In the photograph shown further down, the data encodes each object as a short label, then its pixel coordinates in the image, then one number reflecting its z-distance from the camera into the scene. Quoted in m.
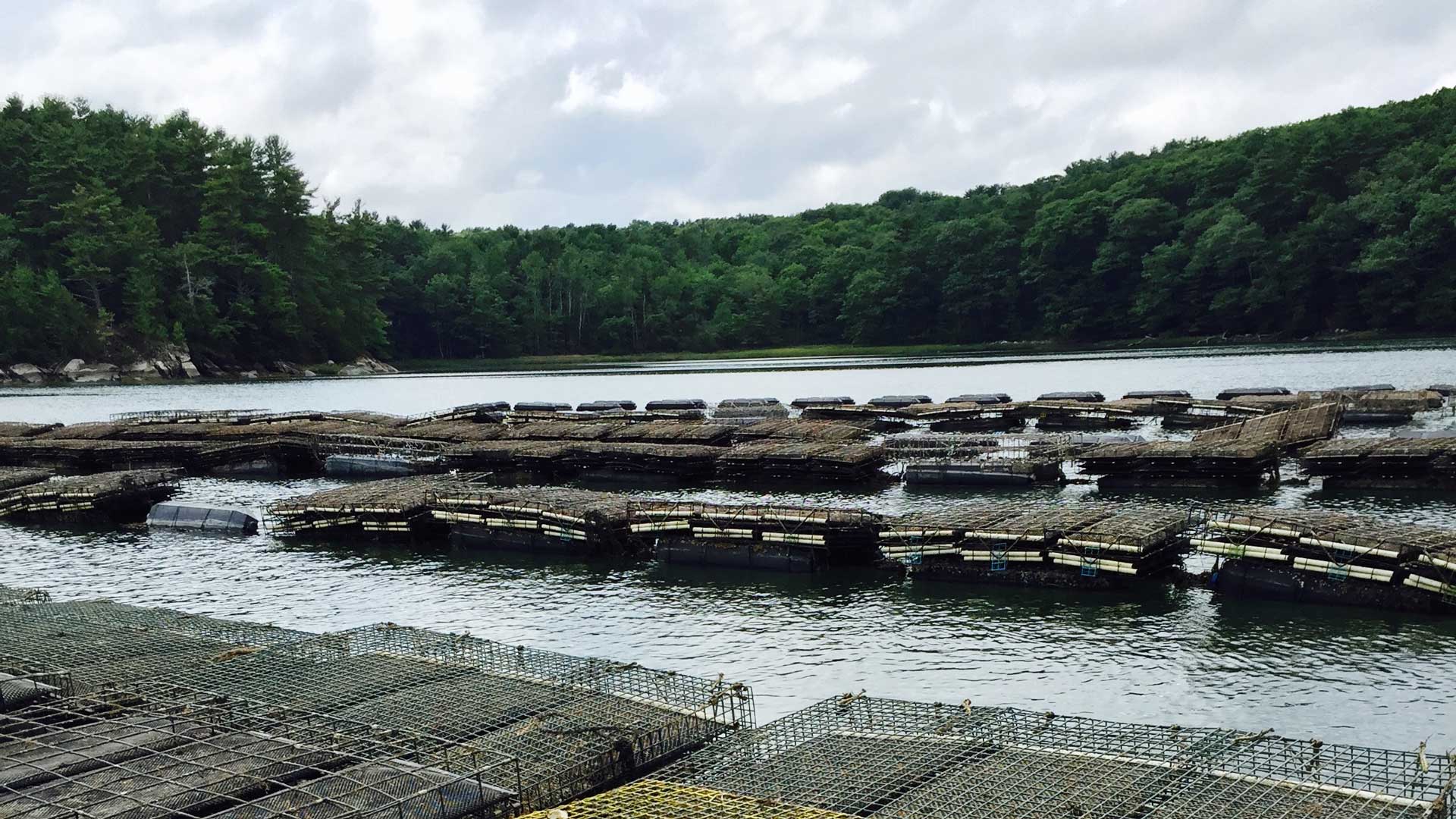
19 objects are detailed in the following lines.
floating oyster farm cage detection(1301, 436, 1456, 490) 60.25
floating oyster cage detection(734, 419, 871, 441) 85.44
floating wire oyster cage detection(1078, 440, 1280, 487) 64.06
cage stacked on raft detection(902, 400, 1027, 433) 98.50
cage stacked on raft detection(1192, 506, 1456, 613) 37.34
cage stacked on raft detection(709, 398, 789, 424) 109.44
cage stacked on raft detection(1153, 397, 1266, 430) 91.00
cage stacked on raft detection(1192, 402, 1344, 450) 71.94
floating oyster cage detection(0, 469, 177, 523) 70.75
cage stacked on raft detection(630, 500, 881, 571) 48.97
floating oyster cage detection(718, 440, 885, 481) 72.38
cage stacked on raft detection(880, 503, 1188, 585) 42.41
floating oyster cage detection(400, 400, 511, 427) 113.01
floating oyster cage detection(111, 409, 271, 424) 117.56
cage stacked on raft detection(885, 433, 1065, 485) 70.62
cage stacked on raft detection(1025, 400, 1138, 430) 94.88
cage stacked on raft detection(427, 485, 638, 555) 54.44
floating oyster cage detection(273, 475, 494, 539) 59.94
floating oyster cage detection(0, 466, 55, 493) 78.06
